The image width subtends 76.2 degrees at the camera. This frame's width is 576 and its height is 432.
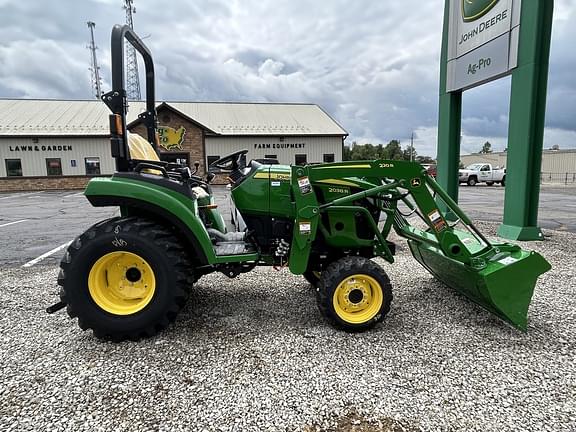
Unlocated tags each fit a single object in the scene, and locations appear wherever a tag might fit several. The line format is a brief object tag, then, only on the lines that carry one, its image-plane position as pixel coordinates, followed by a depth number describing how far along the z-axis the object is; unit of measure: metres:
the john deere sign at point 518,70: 6.06
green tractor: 2.76
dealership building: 21.75
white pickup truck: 24.83
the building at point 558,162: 39.62
